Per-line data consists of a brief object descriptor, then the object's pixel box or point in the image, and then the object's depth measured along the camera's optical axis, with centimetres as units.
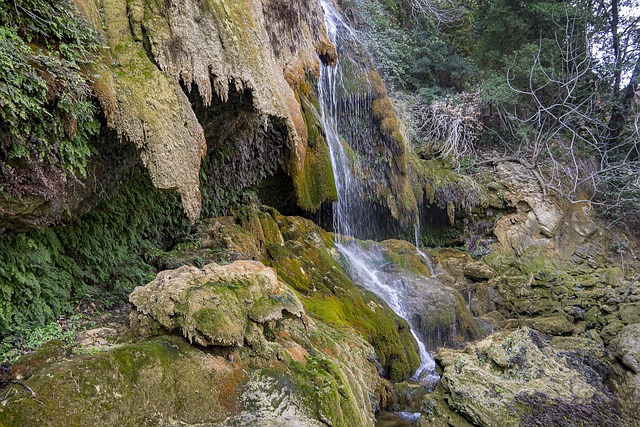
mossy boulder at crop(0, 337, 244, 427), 259
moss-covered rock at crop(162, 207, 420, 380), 608
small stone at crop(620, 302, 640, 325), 809
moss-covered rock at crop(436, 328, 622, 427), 508
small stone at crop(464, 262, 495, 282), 1195
